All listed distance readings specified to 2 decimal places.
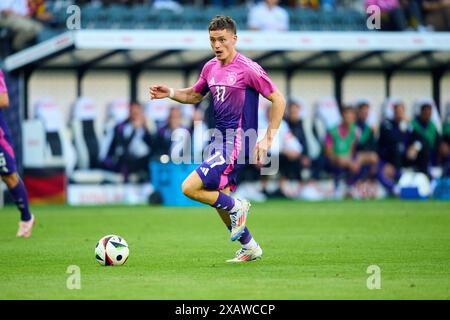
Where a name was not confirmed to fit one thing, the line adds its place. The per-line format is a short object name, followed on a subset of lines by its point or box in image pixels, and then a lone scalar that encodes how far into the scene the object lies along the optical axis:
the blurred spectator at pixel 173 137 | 23.20
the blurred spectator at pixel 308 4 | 26.69
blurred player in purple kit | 14.13
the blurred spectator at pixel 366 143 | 25.11
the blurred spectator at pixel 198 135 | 23.03
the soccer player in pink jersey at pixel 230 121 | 10.89
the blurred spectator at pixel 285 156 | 24.36
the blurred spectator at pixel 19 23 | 22.45
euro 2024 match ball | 11.00
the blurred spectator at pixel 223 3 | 26.36
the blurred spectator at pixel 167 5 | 25.06
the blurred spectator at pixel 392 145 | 25.22
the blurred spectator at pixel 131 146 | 23.55
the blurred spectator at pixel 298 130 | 24.44
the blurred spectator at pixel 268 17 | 24.25
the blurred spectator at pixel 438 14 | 26.45
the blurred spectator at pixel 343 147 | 24.88
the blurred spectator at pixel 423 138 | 25.08
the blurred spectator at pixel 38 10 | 23.11
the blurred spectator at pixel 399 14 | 25.25
